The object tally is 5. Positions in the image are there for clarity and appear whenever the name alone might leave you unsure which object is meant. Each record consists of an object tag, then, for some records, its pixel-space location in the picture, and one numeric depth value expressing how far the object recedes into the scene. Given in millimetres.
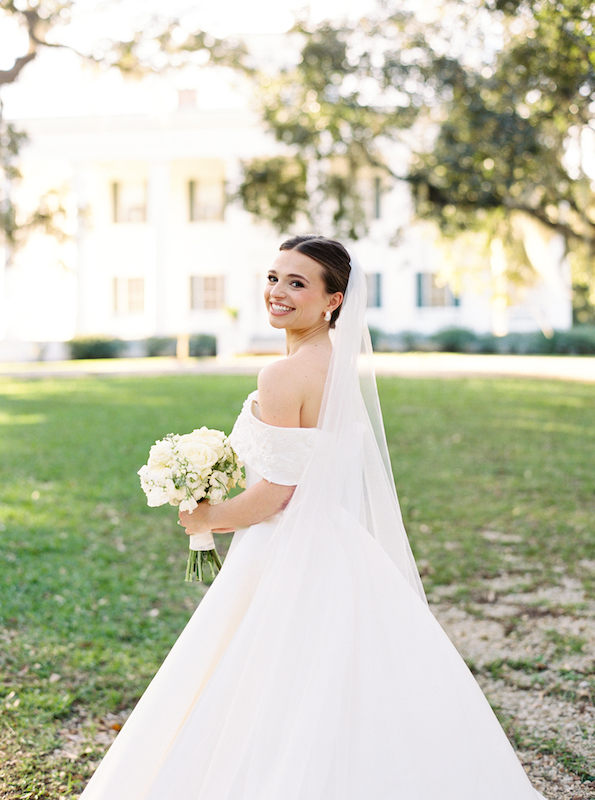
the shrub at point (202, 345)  25922
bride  2133
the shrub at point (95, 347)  26156
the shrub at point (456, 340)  26578
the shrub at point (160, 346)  26469
